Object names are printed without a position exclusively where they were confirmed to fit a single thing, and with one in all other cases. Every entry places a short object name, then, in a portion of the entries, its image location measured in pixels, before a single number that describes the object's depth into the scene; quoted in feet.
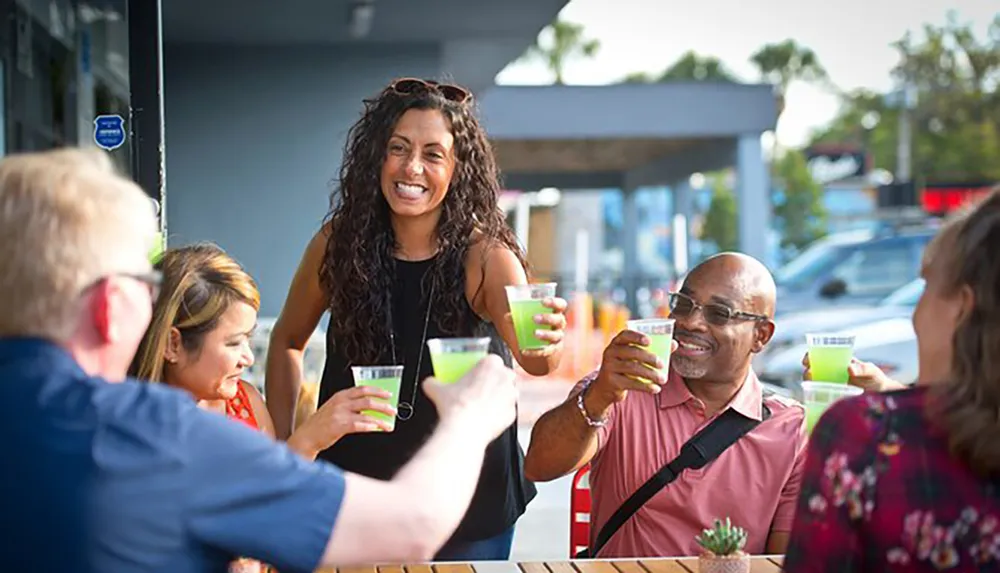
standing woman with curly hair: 10.65
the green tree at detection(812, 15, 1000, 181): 151.74
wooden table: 8.85
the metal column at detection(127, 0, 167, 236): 12.15
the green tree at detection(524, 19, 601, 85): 186.80
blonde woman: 9.39
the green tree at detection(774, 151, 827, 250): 176.35
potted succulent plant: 8.36
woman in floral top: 5.48
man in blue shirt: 4.79
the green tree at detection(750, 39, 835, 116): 209.77
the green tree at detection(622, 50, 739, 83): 202.59
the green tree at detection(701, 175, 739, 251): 167.02
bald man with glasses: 10.18
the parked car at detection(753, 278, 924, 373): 31.45
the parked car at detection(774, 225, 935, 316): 36.70
